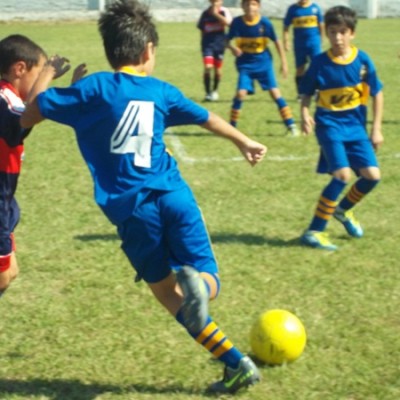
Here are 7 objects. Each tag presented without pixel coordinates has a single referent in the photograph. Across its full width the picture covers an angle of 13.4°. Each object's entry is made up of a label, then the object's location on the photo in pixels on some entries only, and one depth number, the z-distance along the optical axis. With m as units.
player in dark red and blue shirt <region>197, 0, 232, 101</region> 28.11
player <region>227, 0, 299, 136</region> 22.58
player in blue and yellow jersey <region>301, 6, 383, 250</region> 13.29
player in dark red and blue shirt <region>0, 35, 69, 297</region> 8.91
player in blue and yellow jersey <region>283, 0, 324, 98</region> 27.01
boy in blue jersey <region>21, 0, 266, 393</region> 8.05
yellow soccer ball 9.06
